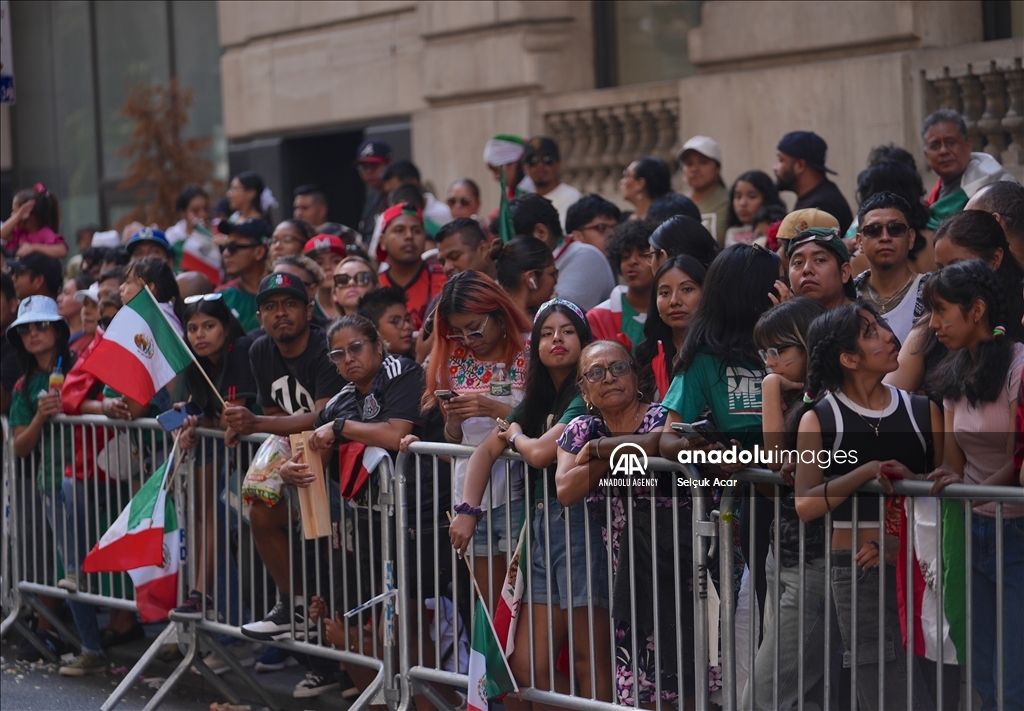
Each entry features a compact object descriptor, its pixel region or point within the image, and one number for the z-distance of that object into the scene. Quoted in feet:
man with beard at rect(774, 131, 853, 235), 54.29
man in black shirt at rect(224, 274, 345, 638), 45.98
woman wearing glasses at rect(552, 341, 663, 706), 34.37
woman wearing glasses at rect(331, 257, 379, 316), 52.90
